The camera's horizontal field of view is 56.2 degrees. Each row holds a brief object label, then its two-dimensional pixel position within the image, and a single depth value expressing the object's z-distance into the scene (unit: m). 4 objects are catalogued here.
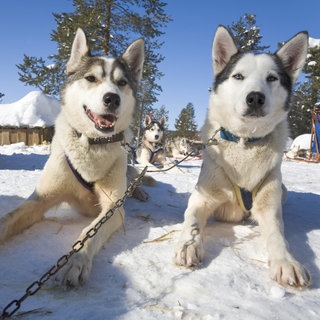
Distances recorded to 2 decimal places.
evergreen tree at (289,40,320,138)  27.48
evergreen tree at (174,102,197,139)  51.56
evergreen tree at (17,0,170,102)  12.51
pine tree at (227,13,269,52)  25.90
